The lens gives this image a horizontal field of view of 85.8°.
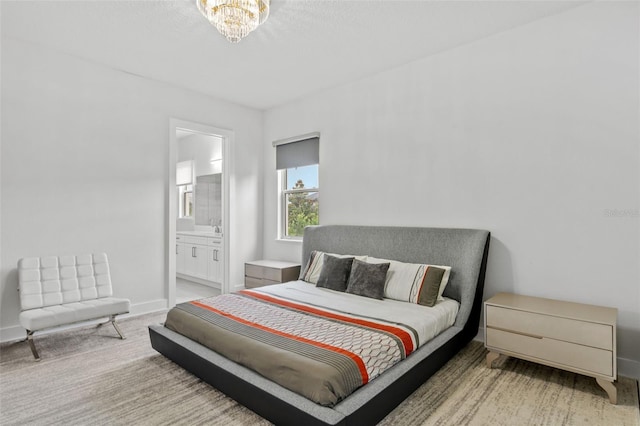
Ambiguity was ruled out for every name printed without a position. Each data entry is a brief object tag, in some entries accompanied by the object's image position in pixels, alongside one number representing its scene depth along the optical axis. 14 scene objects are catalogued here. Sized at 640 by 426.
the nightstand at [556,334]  2.18
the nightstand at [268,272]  4.39
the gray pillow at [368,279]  3.12
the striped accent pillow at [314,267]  3.78
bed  1.77
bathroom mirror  6.12
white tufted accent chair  2.88
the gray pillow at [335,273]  3.38
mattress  1.83
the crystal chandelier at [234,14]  2.40
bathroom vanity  5.33
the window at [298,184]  4.77
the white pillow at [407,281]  3.01
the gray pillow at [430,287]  2.91
